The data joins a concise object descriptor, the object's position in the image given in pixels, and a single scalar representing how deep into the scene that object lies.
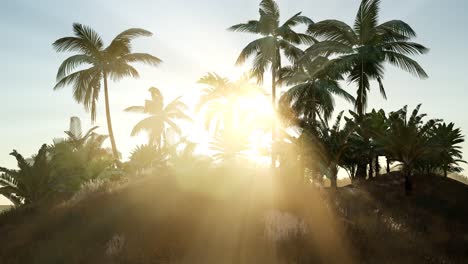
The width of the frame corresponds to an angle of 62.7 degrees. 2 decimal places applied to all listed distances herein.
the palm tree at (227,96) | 33.19
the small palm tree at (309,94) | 30.22
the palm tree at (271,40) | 27.45
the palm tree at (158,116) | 44.31
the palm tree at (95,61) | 27.56
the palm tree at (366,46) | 23.48
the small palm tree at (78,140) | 23.53
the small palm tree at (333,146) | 20.67
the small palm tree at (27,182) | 18.14
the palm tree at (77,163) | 19.75
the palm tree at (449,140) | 23.86
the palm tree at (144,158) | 24.17
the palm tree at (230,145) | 25.63
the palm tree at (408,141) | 19.23
